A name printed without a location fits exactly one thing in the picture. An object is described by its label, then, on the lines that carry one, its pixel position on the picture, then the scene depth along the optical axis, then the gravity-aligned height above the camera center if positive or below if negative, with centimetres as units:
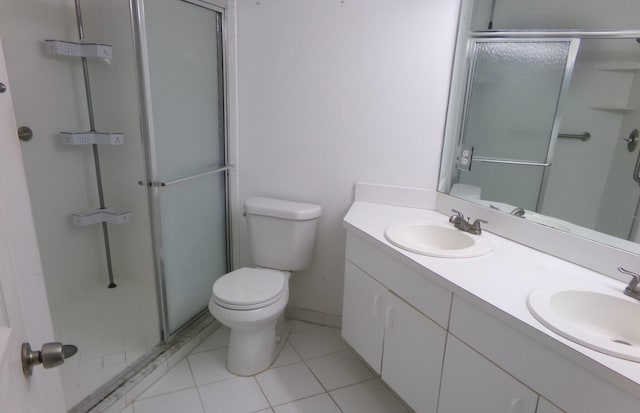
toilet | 176 -83
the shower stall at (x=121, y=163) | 180 -28
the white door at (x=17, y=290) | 55 -32
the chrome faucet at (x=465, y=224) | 164 -43
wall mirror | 138 +6
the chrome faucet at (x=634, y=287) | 113 -46
